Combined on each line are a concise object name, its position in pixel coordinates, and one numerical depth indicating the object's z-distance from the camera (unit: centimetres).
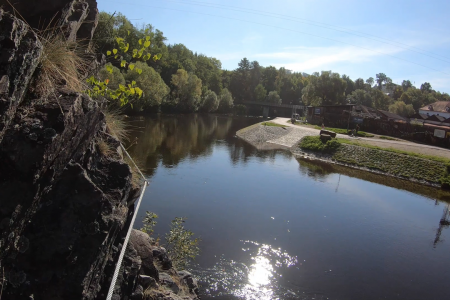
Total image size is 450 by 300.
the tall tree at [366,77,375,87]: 16648
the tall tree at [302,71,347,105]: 8194
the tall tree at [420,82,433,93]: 15688
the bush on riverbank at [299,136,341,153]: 3988
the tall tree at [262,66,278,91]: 14125
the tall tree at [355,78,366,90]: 13738
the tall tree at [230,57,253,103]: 12761
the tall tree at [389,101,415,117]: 9142
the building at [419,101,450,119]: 8469
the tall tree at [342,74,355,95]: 13440
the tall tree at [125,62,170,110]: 5066
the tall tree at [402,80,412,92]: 18940
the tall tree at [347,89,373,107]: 10862
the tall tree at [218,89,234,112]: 9856
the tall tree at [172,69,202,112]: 7912
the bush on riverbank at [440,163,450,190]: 2842
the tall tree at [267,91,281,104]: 12219
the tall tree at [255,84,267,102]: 12506
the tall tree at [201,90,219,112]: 8956
